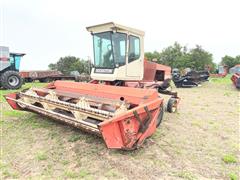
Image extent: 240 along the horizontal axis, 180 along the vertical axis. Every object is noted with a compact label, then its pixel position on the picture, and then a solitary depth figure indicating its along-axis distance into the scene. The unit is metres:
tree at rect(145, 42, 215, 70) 32.20
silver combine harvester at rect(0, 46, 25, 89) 9.54
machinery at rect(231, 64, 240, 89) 10.60
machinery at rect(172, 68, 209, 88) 12.23
